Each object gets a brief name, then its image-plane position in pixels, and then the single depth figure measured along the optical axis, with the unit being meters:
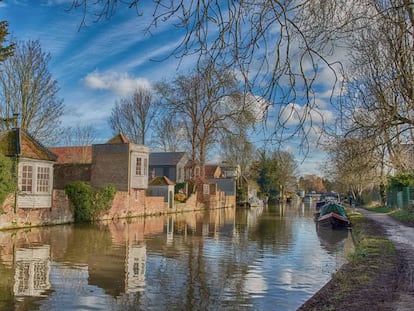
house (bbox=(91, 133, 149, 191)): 33.72
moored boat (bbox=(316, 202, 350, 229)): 26.97
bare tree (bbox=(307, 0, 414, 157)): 5.57
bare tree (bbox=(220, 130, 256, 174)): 42.09
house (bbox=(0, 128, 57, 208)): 22.30
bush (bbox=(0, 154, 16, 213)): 19.75
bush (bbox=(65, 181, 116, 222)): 26.55
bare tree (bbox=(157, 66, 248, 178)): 41.12
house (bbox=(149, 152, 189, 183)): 59.97
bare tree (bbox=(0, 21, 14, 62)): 22.46
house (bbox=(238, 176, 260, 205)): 66.02
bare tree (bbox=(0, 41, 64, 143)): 28.02
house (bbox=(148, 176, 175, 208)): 41.24
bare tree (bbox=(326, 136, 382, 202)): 10.12
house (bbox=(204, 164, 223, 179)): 71.38
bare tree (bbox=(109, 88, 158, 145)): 49.88
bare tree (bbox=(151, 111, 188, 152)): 45.53
